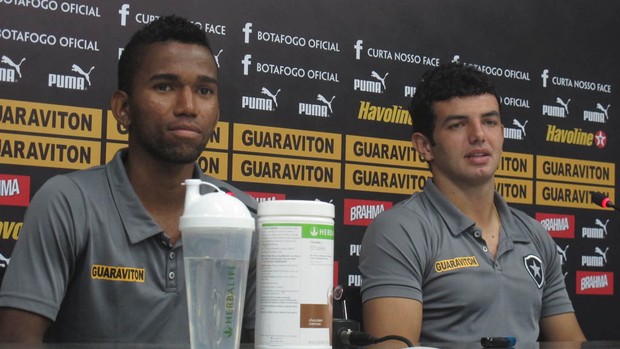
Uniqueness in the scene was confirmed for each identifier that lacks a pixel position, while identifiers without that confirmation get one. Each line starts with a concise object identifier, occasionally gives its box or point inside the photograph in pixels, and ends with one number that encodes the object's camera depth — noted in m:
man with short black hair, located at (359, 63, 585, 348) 2.01
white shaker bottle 0.93
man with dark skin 1.49
